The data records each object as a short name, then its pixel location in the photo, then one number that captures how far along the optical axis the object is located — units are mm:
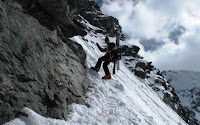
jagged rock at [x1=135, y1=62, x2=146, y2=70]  63912
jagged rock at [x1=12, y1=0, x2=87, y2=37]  6119
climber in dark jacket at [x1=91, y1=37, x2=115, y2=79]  9275
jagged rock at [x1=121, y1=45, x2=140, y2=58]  65938
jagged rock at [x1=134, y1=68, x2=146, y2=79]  54309
